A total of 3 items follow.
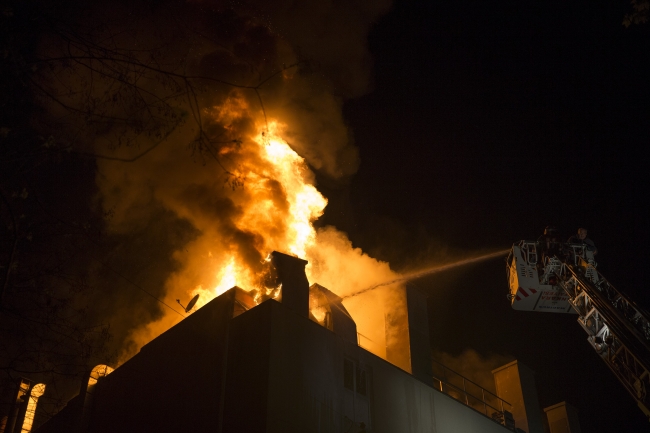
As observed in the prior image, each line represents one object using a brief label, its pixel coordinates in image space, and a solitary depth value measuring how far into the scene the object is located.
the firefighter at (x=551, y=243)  15.86
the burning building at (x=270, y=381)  13.86
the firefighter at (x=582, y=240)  15.34
